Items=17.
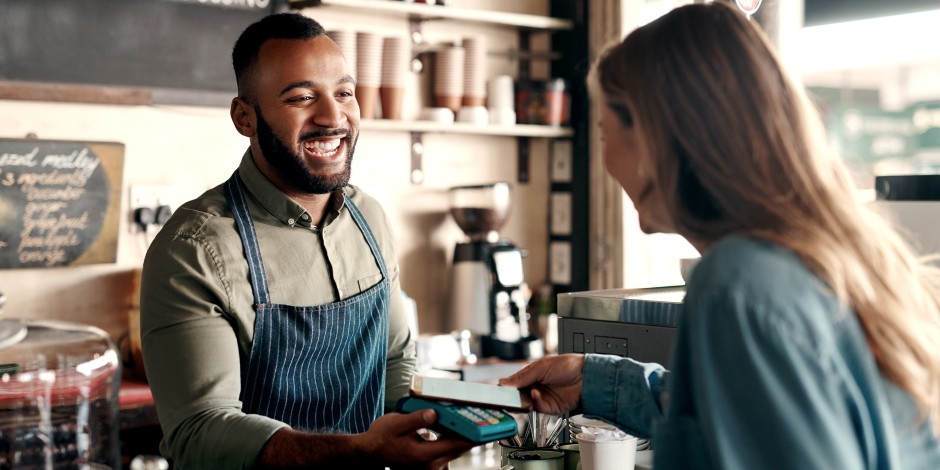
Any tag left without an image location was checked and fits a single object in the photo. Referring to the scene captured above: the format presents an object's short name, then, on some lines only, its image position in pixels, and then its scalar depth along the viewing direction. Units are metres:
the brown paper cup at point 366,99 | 3.92
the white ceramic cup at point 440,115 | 4.13
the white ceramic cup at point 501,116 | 4.32
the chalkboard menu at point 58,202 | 3.27
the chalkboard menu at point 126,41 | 3.25
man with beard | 1.75
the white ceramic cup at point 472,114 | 4.21
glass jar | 1.50
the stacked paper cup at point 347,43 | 3.80
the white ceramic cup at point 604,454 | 1.67
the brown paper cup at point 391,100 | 4.00
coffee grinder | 4.14
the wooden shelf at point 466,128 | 3.94
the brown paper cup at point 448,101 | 4.19
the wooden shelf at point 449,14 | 3.85
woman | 0.94
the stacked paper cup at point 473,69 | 4.22
